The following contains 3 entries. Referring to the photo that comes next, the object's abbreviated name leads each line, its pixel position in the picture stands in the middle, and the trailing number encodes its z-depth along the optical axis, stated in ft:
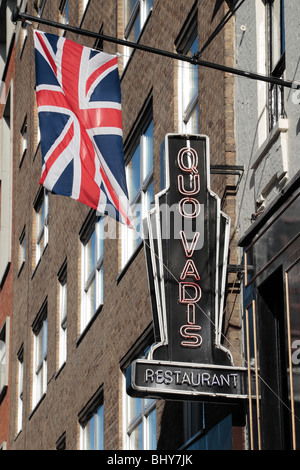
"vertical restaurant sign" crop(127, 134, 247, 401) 45.70
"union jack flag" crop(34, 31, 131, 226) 48.67
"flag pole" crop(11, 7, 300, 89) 41.13
